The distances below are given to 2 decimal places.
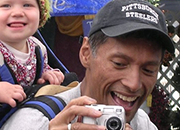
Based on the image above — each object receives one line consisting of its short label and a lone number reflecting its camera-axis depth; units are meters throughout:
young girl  1.74
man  1.54
